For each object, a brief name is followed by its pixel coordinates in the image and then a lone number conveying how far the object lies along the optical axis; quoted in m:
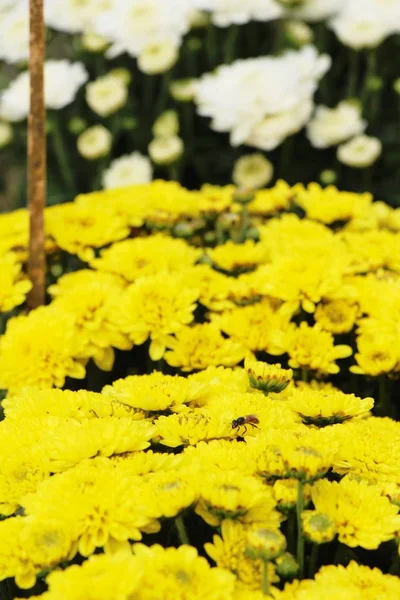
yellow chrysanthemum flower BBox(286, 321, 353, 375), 0.82
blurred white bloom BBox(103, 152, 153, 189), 1.26
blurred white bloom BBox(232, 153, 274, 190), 1.26
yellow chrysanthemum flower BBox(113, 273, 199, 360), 0.83
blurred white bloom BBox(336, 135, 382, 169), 1.24
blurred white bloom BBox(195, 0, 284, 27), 1.25
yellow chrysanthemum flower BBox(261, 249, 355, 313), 0.84
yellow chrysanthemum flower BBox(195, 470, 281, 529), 0.64
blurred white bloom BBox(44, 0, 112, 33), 1.30
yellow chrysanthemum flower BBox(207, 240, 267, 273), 0.89
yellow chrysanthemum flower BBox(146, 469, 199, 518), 0.63
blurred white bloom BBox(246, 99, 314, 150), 1.19
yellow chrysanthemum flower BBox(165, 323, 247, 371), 0.83
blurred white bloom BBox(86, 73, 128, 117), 1.26
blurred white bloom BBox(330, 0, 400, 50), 1.27
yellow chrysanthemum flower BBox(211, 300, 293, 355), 0.83
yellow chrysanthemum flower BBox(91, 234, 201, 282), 0.88
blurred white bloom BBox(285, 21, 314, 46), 1.30
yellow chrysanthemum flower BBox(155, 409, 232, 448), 0.68
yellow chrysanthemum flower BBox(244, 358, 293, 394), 0.73
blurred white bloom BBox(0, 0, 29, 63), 1.30
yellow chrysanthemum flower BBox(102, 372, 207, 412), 0.71
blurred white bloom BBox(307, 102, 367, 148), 1.25
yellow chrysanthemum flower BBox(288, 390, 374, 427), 0.71
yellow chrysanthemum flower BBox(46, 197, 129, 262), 0.92
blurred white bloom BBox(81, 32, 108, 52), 1.27
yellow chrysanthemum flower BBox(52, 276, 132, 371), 0.84
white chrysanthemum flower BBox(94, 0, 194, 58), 1.25
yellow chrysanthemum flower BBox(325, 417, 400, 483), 0.68
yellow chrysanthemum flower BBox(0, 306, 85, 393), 0.82
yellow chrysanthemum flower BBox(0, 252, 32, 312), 0.88
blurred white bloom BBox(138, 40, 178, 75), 1.25
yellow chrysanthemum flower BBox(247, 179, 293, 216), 1.00
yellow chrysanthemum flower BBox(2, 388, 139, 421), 0.71
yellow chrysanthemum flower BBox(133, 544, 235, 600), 0.61
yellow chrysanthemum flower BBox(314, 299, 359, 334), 0.84
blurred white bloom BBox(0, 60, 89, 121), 1.26
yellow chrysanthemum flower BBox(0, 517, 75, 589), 0.63
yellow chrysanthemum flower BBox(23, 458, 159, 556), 0.63
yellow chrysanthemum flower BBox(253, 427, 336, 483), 0.64
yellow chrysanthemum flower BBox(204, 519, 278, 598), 0.64
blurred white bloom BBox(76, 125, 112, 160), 1.27
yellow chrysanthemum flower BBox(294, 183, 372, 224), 0.97
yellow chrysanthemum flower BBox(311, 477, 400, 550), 0.65
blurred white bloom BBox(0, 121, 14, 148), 1.32
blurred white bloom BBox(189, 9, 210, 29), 1.29
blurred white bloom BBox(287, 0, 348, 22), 1.30
